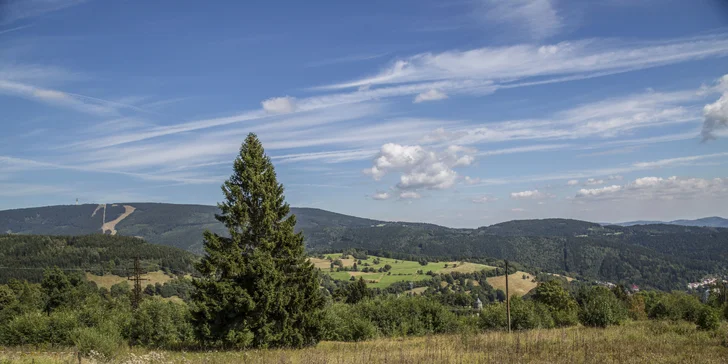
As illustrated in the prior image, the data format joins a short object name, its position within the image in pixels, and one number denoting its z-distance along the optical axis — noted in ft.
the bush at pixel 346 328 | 83.83
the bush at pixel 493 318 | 106.83
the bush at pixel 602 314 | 94.68
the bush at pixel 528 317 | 105.50
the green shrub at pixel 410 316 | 102.22
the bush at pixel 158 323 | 105.03
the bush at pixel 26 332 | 88.63
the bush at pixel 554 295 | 201.57
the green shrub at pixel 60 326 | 88.34
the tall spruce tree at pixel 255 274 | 63.93
